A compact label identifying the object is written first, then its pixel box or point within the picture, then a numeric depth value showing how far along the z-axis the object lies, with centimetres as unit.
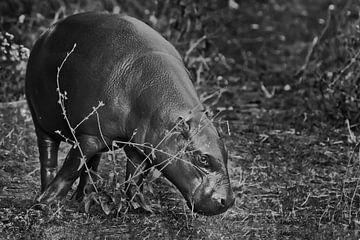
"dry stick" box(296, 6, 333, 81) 1902
